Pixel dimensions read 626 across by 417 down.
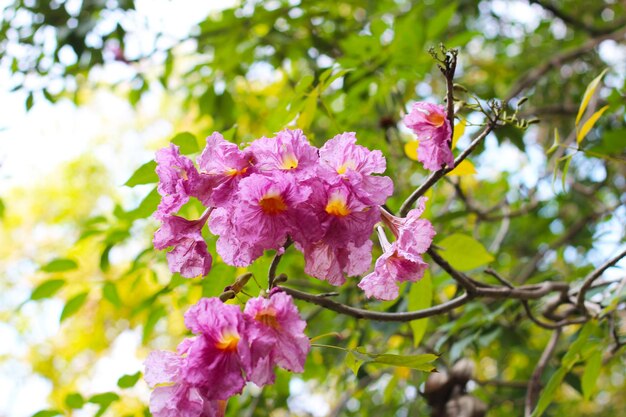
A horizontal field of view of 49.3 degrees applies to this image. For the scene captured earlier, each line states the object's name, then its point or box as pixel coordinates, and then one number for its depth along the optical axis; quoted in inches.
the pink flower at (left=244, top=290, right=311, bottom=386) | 29.9
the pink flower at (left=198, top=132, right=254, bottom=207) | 33.9
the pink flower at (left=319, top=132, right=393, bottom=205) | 33.4
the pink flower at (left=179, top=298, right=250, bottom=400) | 29.5
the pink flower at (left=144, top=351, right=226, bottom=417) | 31.2
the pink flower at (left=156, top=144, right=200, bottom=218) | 34.4
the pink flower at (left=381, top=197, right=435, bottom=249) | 33.8
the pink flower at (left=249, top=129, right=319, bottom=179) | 32.9
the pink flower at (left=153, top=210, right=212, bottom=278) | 35.3
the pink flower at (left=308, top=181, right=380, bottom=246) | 32.1
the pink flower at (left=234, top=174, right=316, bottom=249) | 31.4
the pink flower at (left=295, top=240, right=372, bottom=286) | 33.7
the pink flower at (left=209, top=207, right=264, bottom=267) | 33.4
